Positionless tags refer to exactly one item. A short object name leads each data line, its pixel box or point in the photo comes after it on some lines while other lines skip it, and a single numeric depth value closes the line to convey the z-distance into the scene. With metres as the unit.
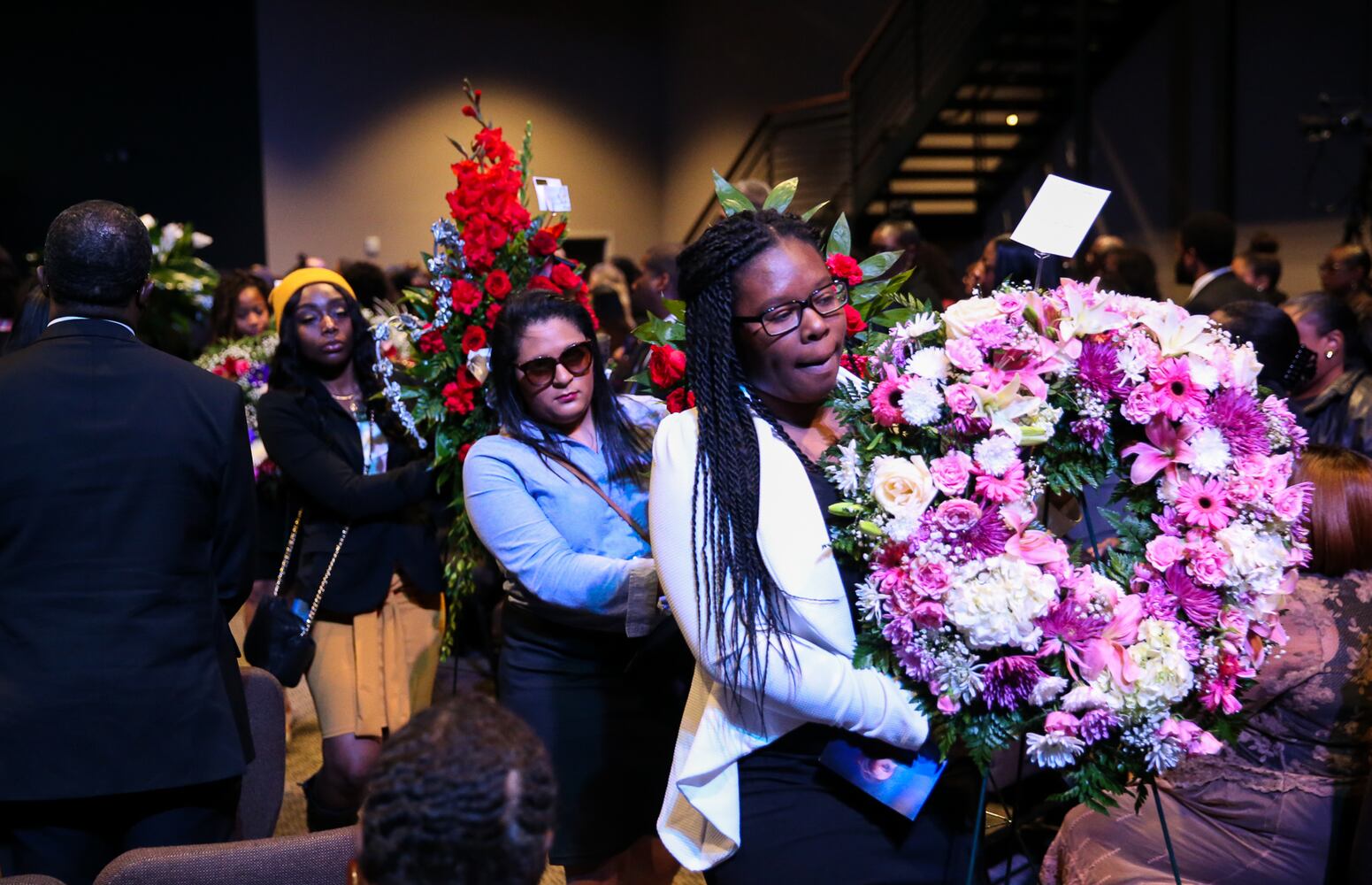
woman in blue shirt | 2.62
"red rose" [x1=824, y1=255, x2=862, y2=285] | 2.34
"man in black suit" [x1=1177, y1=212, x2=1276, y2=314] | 6.09
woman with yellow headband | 3.34
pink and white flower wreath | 1.71
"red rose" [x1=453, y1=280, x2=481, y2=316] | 3.19
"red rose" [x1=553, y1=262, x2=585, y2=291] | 3.23
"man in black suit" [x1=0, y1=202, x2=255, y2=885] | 2.10
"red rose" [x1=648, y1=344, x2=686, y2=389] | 2.52
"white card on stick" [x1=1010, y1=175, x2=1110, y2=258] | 1.92
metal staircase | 10.22
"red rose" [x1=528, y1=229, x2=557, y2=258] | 3.32
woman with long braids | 1.73
